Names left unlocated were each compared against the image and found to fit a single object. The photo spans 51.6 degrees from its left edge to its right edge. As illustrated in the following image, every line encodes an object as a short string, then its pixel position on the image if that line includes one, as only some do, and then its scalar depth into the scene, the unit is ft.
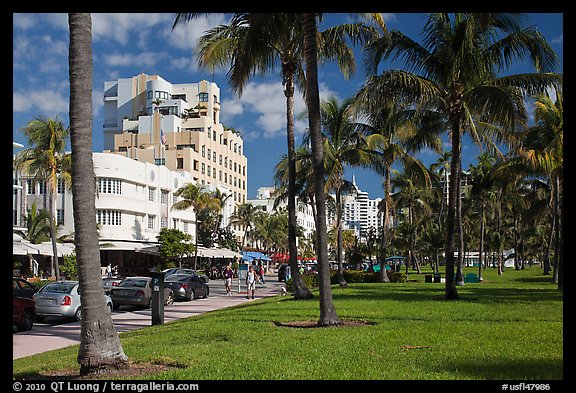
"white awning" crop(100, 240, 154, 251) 150.20
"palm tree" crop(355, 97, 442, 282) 90.17
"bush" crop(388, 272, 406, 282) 111.65
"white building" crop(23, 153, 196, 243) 160.66
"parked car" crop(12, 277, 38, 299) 62.23
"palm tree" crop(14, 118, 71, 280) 117.08
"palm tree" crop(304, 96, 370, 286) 101.30
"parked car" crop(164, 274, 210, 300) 89.42
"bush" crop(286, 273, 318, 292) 99.96
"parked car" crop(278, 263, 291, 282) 146.51
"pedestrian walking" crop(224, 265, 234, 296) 103.19
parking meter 54.29
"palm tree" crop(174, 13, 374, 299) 50.93
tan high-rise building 237.33
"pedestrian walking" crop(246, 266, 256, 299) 94.32
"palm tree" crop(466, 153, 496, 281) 131.44
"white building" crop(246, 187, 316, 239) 431.02
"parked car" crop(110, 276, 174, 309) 76.23
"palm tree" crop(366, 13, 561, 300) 57.16
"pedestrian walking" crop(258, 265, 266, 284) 137.58
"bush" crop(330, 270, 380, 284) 111.24
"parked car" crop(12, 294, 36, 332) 52.65
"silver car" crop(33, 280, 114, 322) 61.36
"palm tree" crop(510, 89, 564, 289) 74.08
